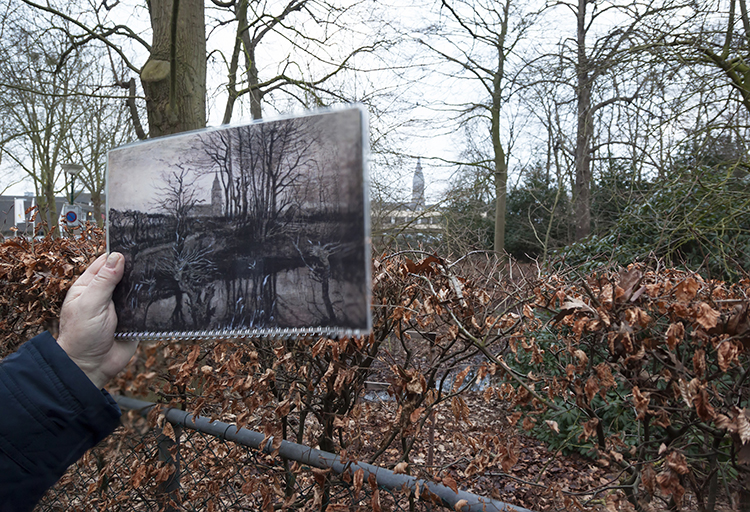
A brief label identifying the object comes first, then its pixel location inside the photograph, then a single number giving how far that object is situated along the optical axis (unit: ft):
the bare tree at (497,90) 34.17
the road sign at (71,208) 32.42
